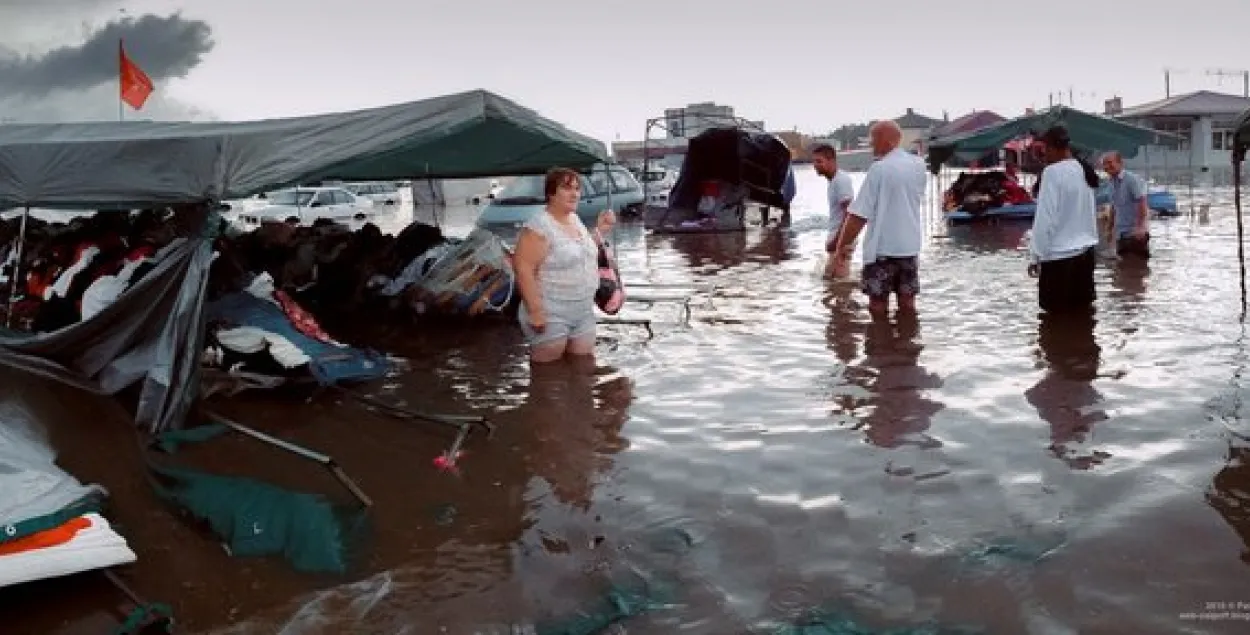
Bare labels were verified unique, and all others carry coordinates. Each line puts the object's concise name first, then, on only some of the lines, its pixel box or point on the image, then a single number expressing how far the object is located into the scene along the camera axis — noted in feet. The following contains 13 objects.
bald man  27.22
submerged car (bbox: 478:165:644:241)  74.43
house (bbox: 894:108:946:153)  280.92
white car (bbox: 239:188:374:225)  100.01
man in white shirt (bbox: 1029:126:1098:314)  27.31
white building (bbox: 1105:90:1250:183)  132.05
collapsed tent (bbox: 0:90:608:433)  20.45
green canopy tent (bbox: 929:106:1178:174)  60.13
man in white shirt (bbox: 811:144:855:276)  35.55
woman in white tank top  23.20
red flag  53.86
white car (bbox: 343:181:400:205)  128.91
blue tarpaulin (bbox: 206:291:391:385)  22.82
